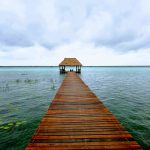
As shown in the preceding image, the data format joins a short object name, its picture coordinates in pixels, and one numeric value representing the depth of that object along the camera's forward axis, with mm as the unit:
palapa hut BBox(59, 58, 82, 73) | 49088
